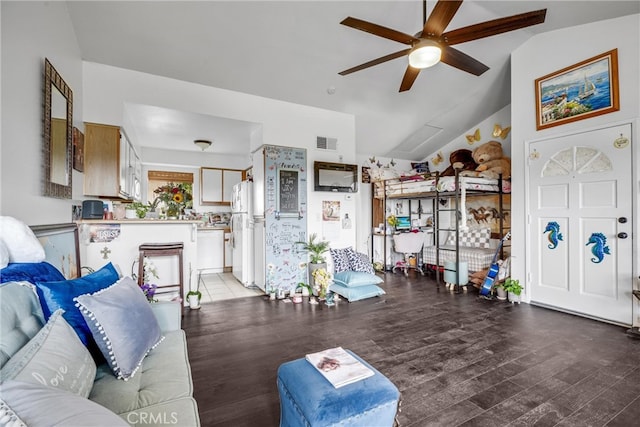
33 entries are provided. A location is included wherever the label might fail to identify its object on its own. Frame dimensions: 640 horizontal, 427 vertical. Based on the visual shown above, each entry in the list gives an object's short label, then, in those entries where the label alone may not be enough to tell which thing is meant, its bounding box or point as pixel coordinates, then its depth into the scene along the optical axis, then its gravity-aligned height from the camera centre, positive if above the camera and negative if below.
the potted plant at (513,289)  3.84 -0.98
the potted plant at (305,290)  4.27 -1.08
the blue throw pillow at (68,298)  1.27 -0.37
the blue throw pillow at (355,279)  4.12 -0.91
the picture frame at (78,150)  2.76 +0.67
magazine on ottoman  1.31 -0.73
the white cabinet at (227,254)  6.07 -0.78
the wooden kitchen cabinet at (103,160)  3.15 +0.63
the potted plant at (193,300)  3.68 -1.05
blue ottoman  1.16 -0.77
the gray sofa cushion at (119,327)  1.29 -0.51
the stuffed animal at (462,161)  5.59 +1.08
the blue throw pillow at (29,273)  1.25 -0.26
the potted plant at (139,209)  3.54 +0.10
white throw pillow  1.30 -0.11
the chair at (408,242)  5.43 -0.49
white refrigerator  4.82 -0.25
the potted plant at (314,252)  4.30 -0.54
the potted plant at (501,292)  4.01 -1.06
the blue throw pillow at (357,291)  3.99 -1.06
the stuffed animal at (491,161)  4.77 +0.92
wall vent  4.66 +1.18
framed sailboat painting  3.13 +1.43
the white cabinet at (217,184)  6.17 +0.71
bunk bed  4.54 +0.13
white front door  3.06 -0.09
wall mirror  2.06 +0.65
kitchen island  3.25 -0.29
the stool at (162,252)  3.22 -0.40
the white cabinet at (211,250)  5.87 -0.67
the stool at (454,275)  4.50 -0.92
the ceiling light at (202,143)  5.04 +1.30
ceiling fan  2.13 +1.45
